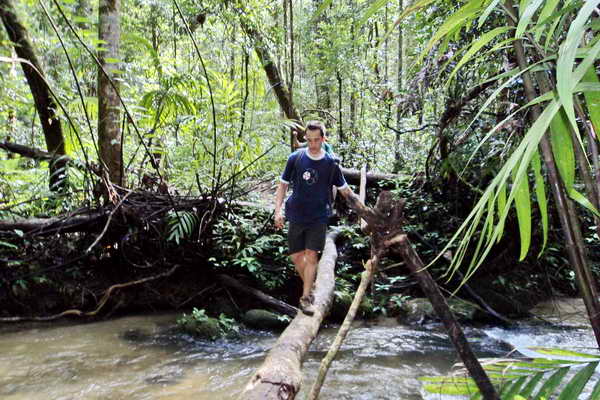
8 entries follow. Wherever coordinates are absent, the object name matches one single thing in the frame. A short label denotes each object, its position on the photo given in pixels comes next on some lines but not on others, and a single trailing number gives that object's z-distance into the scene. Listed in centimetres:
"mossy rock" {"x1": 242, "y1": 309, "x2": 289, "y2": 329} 586
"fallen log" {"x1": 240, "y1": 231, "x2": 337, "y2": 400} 223
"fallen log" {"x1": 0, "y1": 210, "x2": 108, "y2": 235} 577
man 436
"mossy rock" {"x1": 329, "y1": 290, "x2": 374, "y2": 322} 604
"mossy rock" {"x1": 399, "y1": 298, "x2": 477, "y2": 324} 609
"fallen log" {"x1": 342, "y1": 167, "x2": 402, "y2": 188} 881
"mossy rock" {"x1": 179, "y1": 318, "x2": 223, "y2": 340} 555
